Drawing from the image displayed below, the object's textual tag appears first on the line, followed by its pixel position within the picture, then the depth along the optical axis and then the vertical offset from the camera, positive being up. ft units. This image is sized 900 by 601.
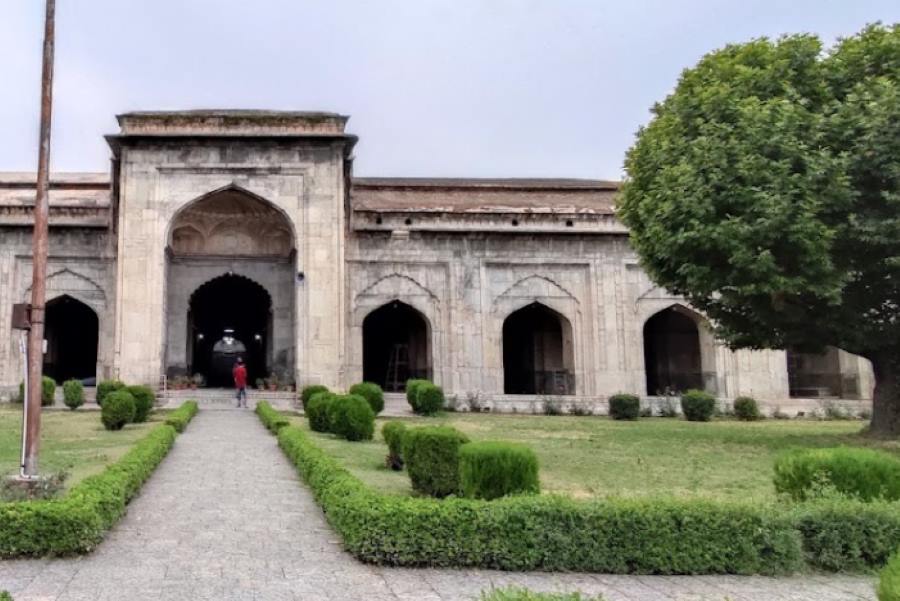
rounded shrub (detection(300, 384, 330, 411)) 60.31 -0.39
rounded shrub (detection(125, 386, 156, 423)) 50.62 -0.78
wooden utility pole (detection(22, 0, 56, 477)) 24.31 +3.99
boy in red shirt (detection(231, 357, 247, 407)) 65.72 +0.67
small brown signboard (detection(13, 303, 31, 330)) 24.99 +2.54
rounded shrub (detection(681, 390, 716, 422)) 67.77 -2.50
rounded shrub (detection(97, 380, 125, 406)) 60.18 +0.22
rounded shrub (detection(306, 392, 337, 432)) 45.73 -1.58
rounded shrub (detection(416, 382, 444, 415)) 63.31 -1.27
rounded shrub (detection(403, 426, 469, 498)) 25.55 -2.59
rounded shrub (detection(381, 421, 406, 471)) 31.72 -2.55
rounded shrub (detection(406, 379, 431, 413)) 63.93 -0.78
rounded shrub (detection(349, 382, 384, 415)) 56.80 -0.64
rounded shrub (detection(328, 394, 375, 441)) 42.37 -1.90
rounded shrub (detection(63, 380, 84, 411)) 60.95 -0.14
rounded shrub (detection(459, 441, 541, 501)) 22.21 -2.66
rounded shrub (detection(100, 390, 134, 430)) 45.78 -1.20
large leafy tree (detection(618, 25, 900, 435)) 37.68 +9.49
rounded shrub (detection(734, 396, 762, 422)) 69.67 -2.99
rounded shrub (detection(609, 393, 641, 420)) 67.21 -2.40
